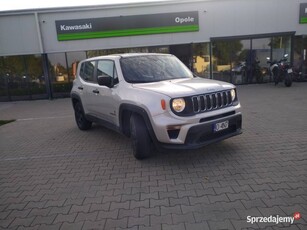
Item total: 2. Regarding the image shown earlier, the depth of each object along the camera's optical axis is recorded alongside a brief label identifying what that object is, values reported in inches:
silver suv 164.9
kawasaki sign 585.0
